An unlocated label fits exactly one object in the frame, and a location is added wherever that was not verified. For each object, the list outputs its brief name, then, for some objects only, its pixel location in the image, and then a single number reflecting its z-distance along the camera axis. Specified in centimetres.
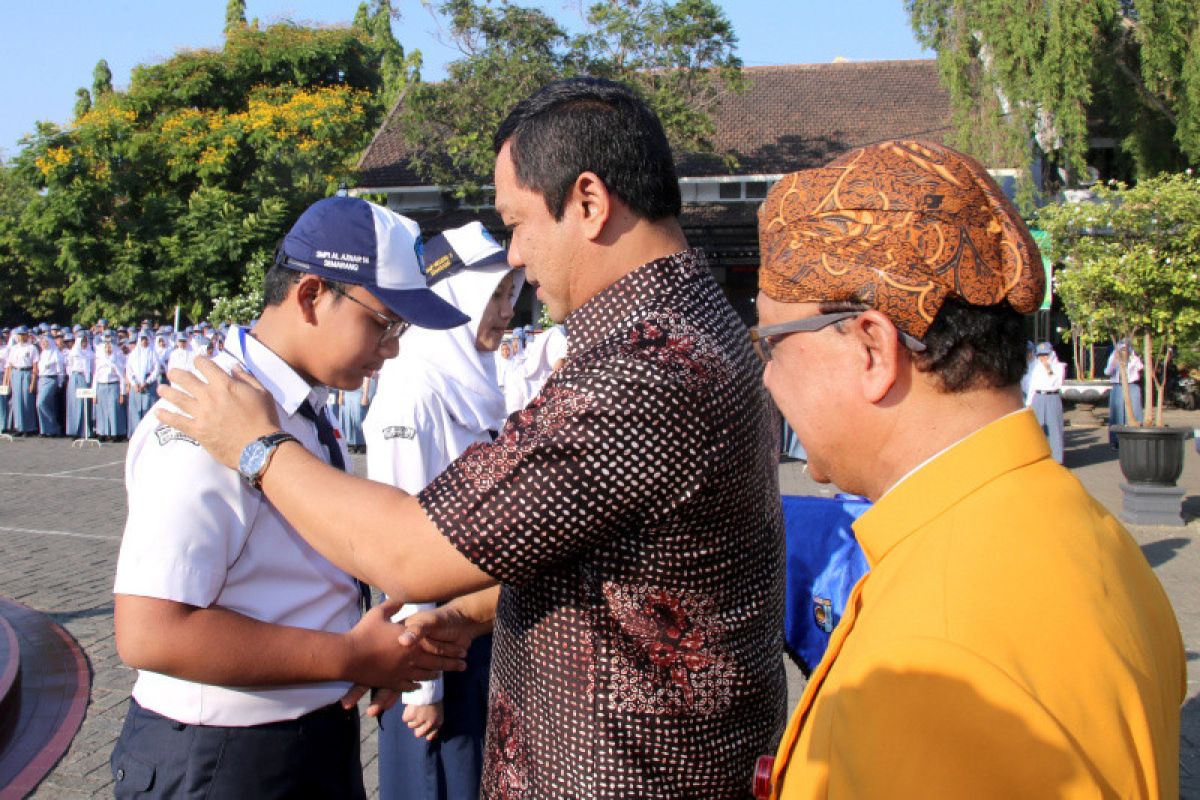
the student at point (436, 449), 302
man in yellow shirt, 102
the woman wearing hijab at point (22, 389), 2083
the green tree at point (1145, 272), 1068
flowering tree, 2797
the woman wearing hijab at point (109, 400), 1994
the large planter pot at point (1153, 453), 1048
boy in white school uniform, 193
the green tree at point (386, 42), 3550
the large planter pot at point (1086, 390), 2175
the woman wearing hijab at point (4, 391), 2108
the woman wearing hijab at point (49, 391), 2084
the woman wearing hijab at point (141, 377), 2022
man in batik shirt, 157
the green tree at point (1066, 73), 1942
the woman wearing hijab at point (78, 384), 2067
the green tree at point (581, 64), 1909
